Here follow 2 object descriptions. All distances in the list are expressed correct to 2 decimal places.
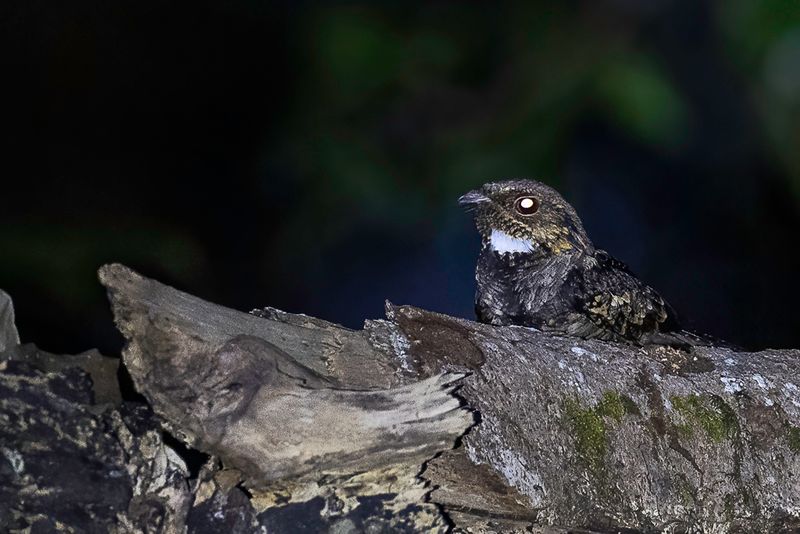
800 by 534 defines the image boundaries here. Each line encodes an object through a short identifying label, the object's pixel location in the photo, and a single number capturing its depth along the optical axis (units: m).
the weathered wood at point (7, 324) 4.79
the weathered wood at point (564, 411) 5.42
